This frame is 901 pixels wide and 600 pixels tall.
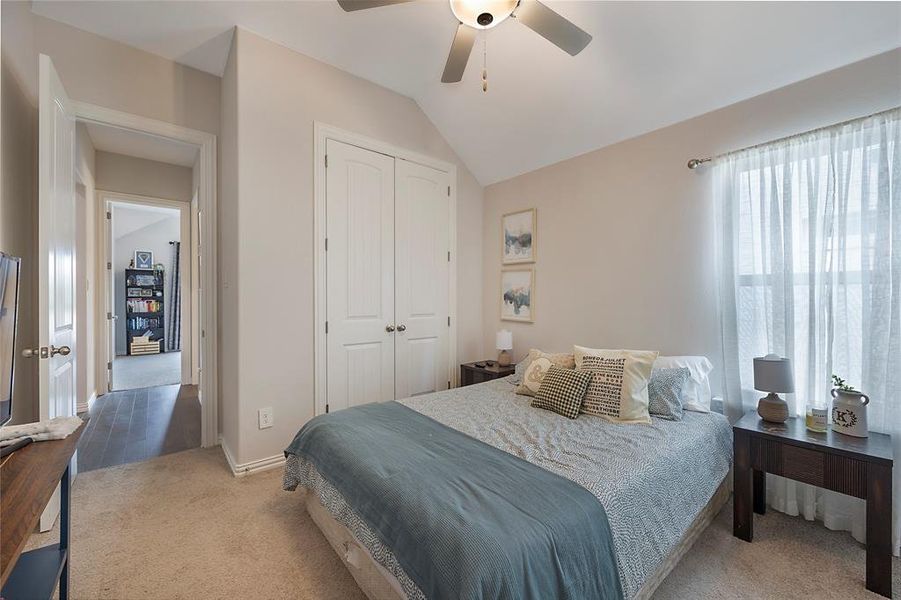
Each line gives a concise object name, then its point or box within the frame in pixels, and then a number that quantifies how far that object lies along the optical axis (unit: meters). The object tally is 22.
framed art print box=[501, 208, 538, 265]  3.50
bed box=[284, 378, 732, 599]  1.34
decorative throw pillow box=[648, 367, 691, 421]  2.12
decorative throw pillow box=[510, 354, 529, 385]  2.89
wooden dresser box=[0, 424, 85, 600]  0.82
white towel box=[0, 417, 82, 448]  1.20
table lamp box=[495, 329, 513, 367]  3.56
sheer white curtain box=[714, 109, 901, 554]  1.84
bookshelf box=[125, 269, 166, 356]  7.43
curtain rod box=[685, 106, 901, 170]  2.44
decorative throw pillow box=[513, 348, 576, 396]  2.57
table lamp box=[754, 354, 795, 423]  1.95
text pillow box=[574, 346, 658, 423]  2.08
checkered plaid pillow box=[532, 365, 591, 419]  2.16
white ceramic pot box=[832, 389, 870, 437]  1.79
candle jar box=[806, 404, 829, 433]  1.88
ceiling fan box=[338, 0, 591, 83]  1.58
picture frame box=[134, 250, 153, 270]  7.70
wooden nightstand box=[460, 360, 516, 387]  3.41
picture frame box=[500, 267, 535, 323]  3.55
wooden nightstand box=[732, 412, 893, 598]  1.59
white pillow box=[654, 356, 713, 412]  2.26
